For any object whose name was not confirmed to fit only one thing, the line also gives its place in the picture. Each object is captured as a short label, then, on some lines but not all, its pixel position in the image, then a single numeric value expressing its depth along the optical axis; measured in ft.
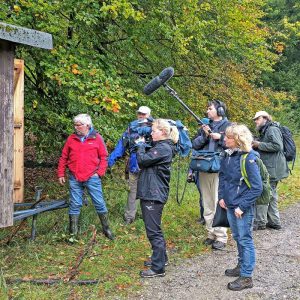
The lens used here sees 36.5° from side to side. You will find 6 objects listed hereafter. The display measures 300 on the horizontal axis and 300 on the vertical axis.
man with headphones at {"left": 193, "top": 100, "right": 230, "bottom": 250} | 20.77
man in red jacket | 20.90
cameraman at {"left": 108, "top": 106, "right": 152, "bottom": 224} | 22.12
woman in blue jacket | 15.49
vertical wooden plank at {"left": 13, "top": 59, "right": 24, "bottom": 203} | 17.56
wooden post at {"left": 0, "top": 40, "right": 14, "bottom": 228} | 14.87
